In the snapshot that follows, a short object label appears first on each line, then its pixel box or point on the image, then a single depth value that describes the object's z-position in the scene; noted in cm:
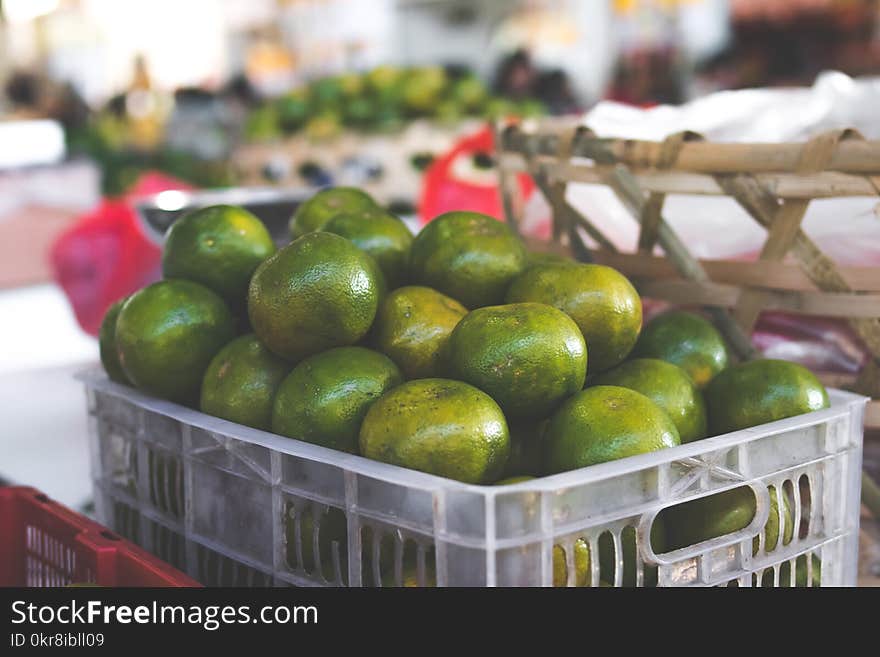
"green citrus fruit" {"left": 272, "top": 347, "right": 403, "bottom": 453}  71
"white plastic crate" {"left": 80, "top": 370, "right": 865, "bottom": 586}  58
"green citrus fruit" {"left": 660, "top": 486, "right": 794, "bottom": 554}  69
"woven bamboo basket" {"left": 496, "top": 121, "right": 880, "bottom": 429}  82
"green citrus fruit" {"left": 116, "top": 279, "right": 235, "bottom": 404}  82
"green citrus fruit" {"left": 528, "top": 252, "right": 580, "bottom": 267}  87
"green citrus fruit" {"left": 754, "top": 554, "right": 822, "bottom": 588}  72
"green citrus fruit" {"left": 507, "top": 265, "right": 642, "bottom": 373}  78
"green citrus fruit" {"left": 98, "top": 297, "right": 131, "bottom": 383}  90
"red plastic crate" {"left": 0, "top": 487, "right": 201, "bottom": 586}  73
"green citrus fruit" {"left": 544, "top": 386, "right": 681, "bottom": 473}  67
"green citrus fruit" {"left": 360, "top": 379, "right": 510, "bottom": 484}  65
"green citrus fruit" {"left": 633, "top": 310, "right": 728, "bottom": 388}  87
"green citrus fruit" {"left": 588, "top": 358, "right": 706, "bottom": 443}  76
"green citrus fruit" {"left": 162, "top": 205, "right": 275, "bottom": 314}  88
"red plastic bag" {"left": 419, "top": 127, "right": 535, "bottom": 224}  167
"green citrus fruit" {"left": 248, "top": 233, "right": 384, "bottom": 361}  75
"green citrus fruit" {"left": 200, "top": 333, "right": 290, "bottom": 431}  77
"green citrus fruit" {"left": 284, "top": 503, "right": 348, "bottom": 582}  69
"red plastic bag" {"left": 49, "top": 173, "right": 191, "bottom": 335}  168
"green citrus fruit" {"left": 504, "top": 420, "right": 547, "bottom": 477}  73
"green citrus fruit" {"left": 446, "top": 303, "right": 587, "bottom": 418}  71
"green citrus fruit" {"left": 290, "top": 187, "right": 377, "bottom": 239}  98
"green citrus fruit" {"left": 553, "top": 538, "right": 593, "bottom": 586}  62
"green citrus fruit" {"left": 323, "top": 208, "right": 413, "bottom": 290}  89
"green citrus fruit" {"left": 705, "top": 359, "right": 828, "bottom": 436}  76
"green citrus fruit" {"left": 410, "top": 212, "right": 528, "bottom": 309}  85
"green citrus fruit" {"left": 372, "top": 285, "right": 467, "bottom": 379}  78
